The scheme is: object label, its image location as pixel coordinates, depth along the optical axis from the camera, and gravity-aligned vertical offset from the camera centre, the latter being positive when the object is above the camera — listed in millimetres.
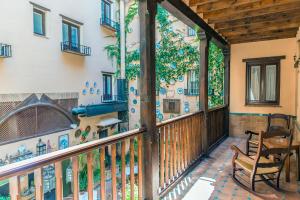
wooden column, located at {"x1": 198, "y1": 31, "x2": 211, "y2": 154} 3750 +259
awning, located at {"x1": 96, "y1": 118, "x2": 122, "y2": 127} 8565 -1185
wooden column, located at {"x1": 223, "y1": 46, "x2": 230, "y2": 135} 5531 +306
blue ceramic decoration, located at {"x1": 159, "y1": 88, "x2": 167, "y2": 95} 9050 +55
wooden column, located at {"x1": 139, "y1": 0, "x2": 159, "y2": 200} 2092 +4
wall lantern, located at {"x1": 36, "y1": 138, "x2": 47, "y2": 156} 6442 -1626
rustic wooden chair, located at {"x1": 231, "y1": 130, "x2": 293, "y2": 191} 2510 -900
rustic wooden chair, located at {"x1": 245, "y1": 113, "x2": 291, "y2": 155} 3670 -675
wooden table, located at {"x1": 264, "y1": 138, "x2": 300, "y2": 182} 2850 -715
